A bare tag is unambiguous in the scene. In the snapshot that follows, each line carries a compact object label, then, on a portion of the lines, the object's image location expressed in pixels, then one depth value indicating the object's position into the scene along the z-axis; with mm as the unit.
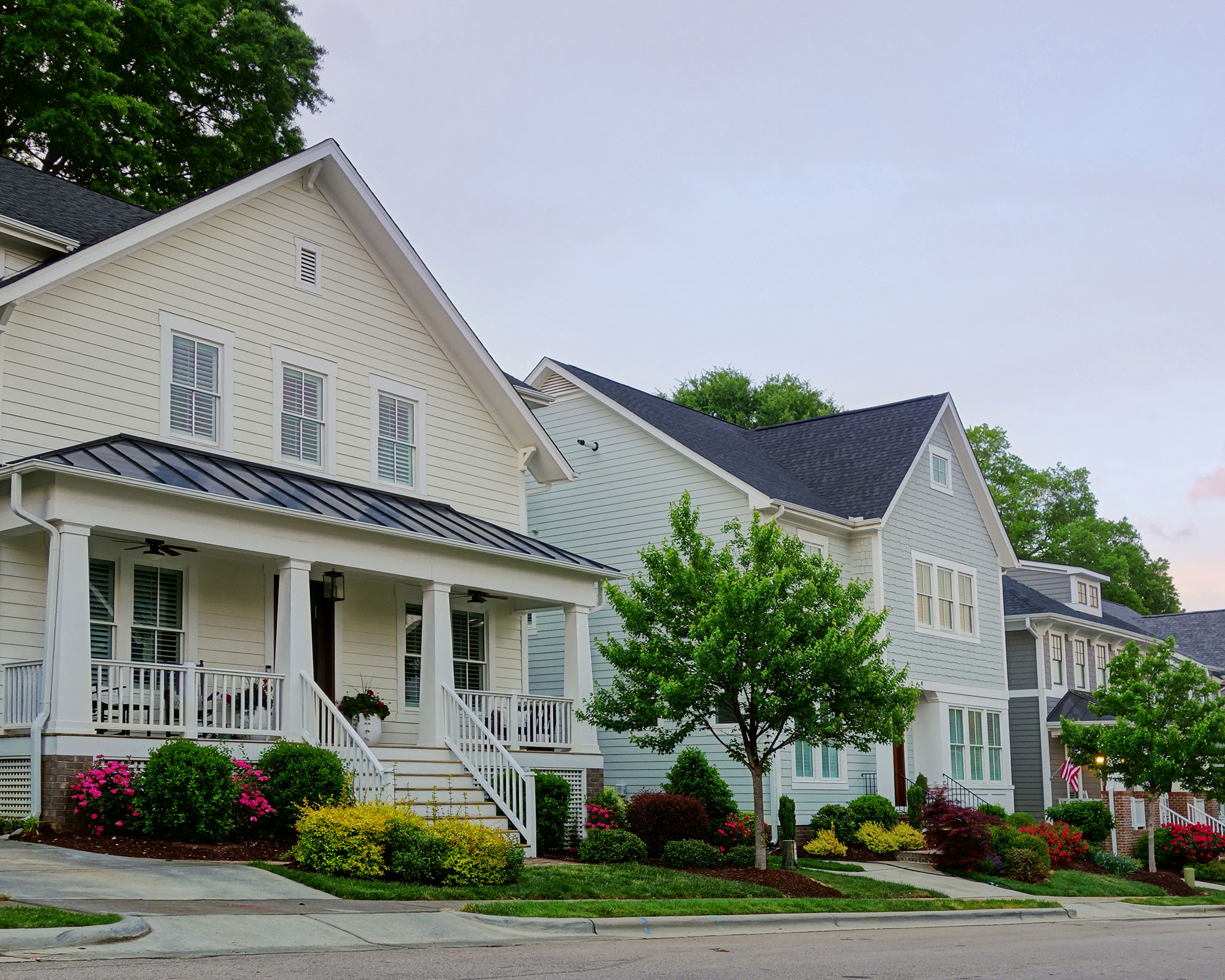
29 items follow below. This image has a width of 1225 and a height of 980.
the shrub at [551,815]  19453
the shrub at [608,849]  18625
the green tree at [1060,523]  65188
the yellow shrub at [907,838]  26844
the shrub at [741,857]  19828
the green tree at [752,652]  18625
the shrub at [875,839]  26516
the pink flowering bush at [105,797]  14953
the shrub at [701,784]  23766
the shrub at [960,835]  24422
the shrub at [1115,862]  28922
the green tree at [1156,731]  28297
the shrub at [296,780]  16078
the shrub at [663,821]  20625
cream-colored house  15914
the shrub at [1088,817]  31703
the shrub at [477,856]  14633
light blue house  28453
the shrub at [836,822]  26484
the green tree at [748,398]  57031
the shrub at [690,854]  19250
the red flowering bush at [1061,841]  27922
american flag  33219
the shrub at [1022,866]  24656
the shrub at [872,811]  27062
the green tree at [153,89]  31422
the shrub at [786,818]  22922
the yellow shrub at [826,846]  25719
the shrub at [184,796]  15055
